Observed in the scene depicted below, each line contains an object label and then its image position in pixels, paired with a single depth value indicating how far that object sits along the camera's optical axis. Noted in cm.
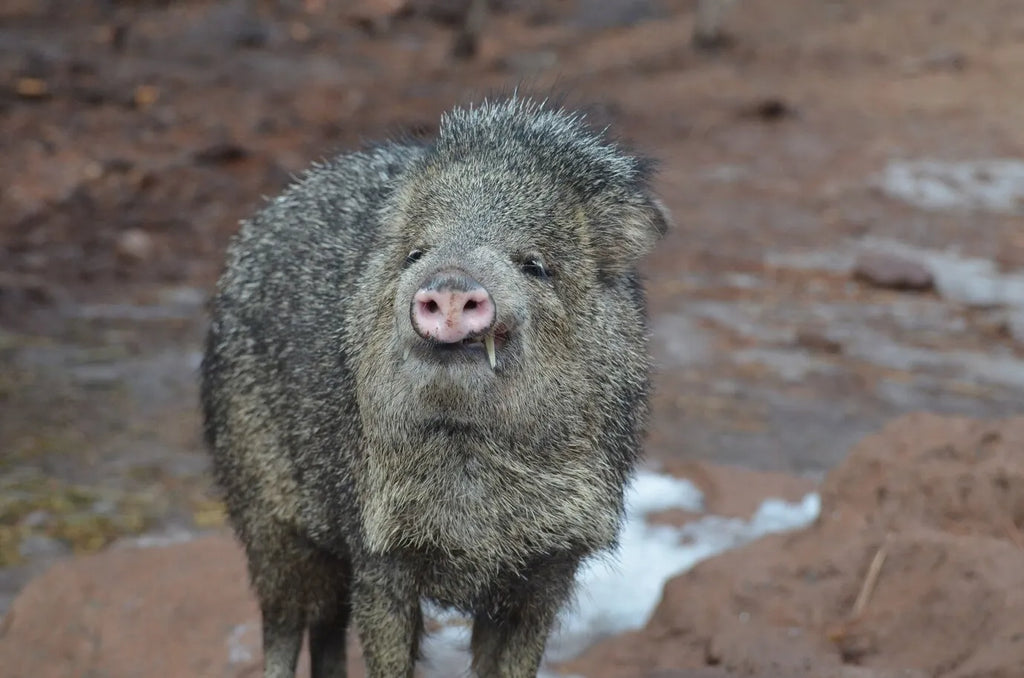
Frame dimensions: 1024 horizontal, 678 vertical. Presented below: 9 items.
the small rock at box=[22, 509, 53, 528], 931
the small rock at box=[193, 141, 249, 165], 1820
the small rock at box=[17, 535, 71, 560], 897
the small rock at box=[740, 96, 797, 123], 2144
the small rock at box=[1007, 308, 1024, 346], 1375
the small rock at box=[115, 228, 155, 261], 1495
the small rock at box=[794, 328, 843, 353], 1331
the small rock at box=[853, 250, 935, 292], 1508
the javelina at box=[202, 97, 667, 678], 470
